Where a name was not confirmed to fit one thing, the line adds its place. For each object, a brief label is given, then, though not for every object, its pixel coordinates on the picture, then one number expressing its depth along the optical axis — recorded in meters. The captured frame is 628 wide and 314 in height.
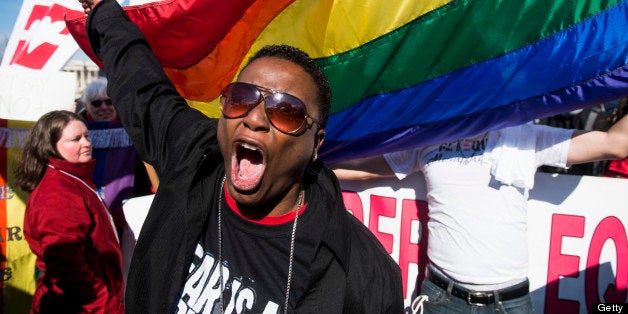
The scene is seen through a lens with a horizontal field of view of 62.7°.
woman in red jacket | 2.71
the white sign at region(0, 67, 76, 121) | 3.37
